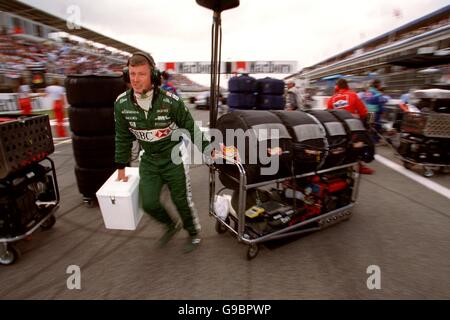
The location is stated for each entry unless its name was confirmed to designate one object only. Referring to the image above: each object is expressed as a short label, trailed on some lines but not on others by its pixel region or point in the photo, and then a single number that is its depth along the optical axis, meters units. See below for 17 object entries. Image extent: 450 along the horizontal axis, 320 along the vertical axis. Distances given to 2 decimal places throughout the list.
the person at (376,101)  7.48
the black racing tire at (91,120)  3.39
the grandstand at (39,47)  17.61
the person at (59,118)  8.55
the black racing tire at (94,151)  3.47
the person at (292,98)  9.97
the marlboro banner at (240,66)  13.91
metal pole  2.61
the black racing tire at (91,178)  3.61
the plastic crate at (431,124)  4.70
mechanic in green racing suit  2.32
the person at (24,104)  8.94
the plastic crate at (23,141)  2.27
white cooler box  2.91
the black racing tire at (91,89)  3.31
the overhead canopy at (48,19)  22.73
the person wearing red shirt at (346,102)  4.96
